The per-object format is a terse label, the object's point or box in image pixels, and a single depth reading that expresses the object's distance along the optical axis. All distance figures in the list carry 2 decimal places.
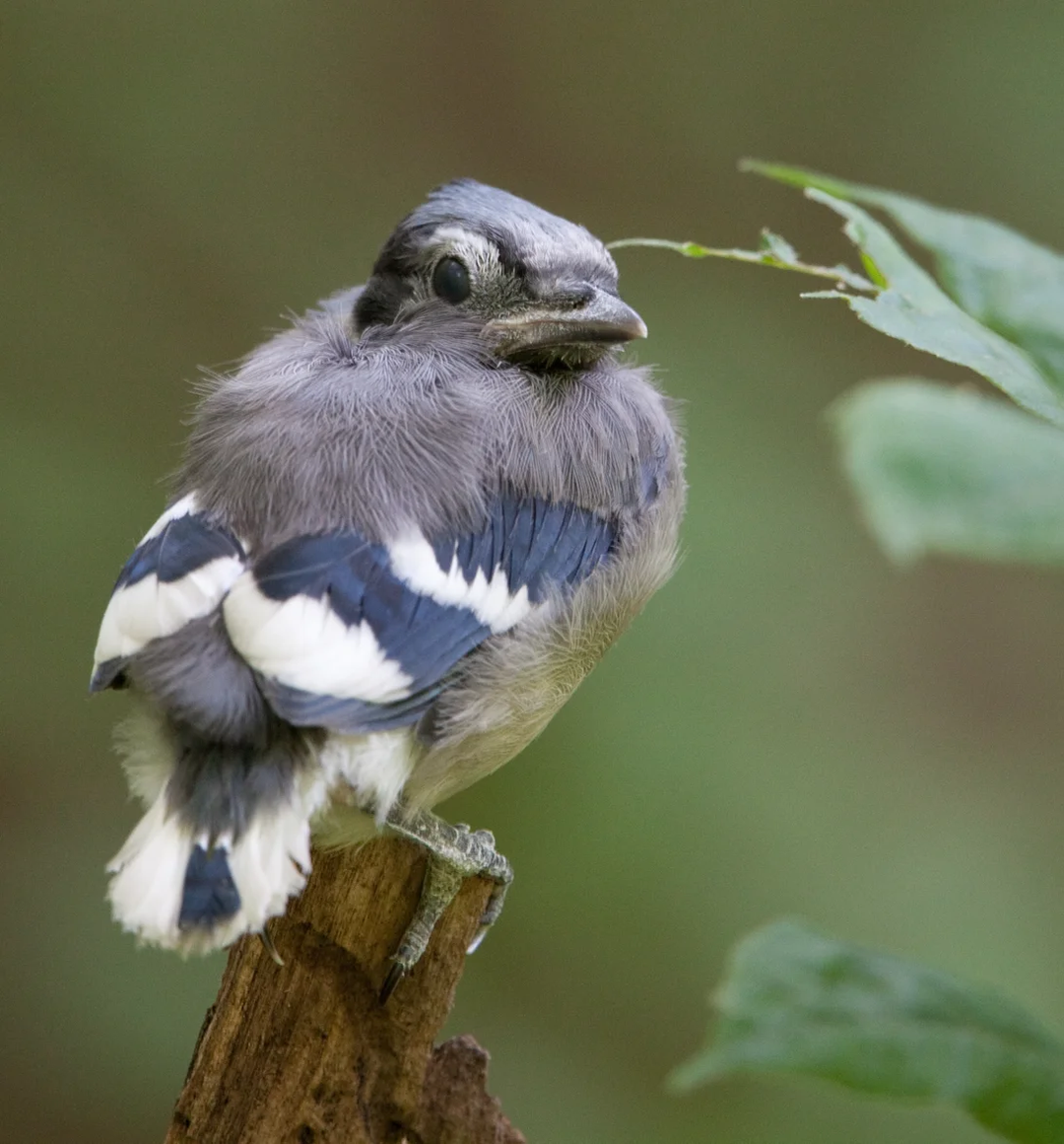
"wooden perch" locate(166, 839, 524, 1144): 3.98
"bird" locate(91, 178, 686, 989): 3.95
